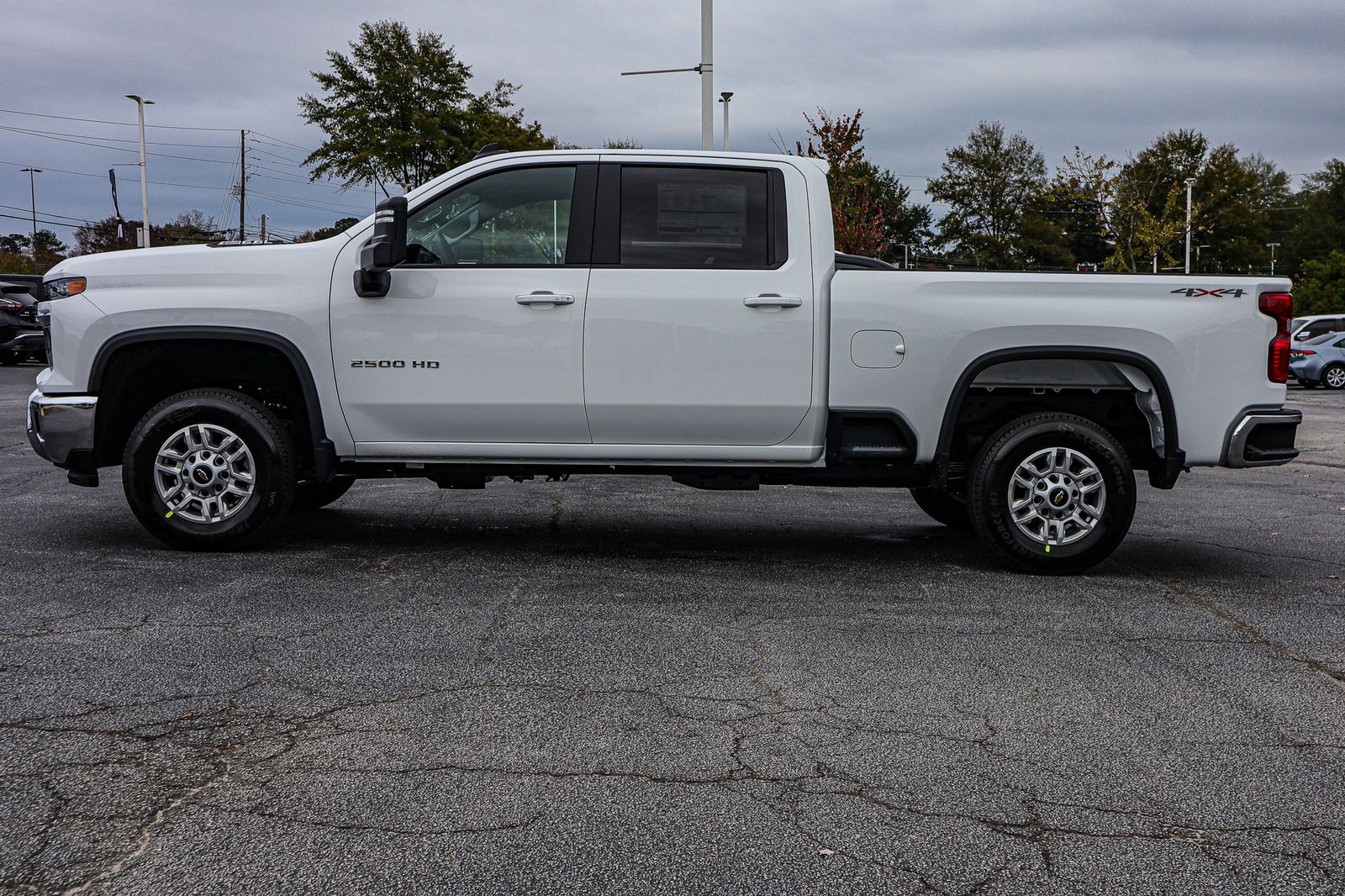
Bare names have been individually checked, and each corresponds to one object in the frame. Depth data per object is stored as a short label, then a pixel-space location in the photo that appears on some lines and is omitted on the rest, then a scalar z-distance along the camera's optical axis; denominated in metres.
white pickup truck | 6.14
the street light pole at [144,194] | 48.44
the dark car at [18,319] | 26.33
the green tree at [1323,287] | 53.91
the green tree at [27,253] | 83.31
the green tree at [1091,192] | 39.03
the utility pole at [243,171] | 67.38
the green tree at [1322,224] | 75.50
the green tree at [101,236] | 74.27
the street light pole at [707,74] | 18.11
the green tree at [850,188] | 26.25
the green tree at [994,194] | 83.62
